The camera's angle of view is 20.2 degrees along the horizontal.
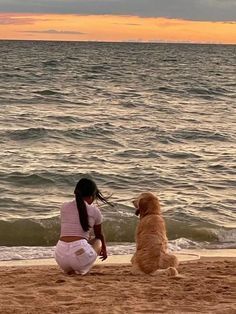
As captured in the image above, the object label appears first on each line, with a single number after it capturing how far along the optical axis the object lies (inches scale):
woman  281.1
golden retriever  279.0
